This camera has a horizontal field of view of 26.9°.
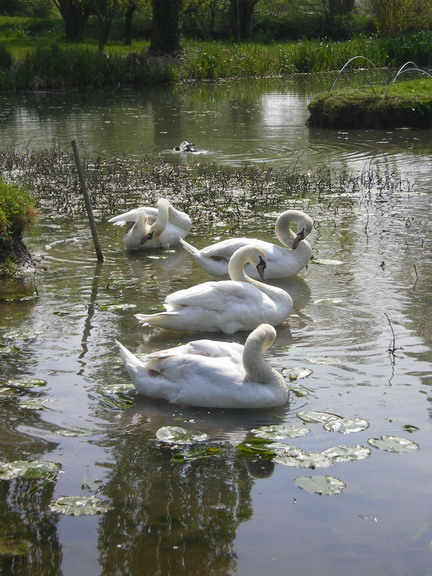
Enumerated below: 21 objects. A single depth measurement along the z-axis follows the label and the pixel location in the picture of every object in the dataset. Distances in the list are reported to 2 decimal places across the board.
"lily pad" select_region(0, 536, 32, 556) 4.27
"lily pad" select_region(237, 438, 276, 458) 5.13
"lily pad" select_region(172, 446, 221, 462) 5.15
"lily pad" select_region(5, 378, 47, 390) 6.21
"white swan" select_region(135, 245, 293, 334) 7.32
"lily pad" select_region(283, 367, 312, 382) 6.31
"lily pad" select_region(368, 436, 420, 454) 5.17
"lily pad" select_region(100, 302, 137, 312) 8.03
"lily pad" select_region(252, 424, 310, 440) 5.37
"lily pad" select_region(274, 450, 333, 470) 5.01
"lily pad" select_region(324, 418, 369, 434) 5.44
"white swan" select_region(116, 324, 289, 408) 5.80
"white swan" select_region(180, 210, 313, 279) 8.70
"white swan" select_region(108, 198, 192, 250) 10.08
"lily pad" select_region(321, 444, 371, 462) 5.07
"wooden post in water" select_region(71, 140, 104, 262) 9.34
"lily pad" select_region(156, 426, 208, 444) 5.34
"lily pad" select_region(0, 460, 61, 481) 4.96
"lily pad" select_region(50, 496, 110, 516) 4.61
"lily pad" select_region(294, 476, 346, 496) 4.75
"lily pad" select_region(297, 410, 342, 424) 5.59
